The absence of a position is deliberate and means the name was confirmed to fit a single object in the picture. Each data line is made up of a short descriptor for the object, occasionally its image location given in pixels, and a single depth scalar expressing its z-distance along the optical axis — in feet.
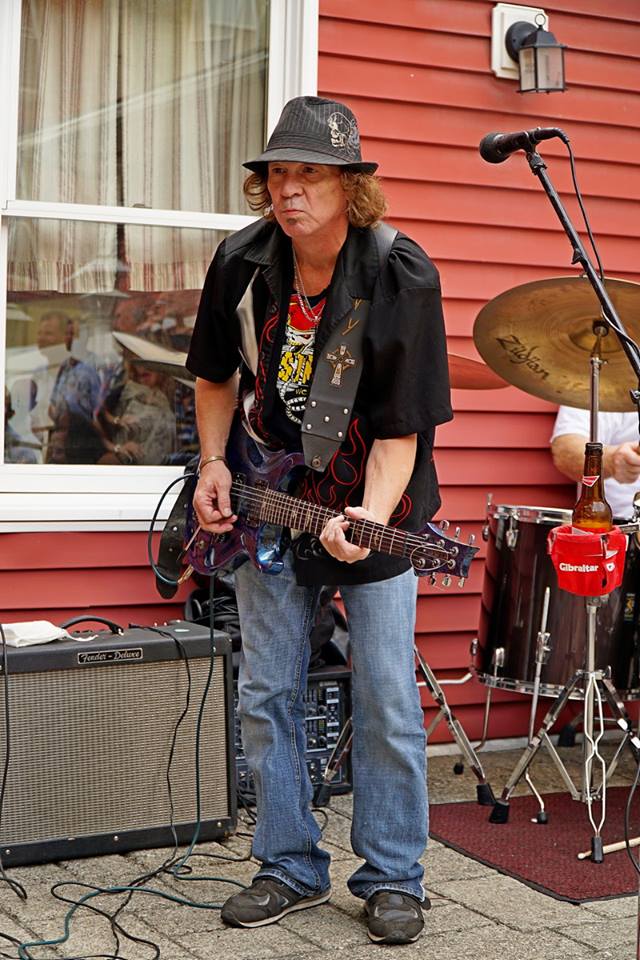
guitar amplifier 23.13
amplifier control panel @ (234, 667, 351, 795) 27.94
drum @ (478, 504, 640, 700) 28.35
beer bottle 18.92
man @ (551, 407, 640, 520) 31.12
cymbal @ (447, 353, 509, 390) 27.22
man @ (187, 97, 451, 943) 19.76
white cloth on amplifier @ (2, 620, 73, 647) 23.48
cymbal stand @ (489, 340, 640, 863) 25.85
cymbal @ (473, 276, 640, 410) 24.18
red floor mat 23.32
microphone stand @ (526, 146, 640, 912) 16.83
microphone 18.29
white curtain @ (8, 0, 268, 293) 29.14
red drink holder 18.44
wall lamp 32.22
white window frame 28.43
